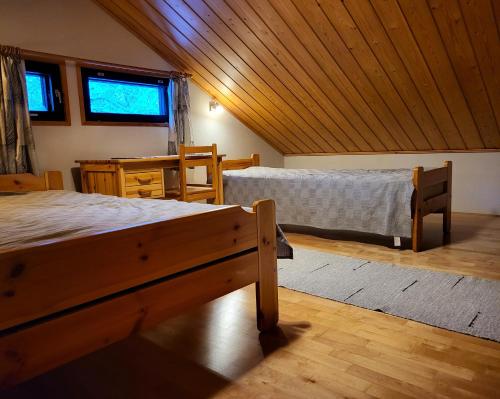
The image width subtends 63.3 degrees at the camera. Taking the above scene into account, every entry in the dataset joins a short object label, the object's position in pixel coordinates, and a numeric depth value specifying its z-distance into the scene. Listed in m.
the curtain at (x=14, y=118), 2.99
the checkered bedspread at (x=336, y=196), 3.09
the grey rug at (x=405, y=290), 1.88
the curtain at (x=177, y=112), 4.22
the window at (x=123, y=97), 3.68
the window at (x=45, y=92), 3.33
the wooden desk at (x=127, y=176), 3.16
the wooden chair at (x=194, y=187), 3.53
